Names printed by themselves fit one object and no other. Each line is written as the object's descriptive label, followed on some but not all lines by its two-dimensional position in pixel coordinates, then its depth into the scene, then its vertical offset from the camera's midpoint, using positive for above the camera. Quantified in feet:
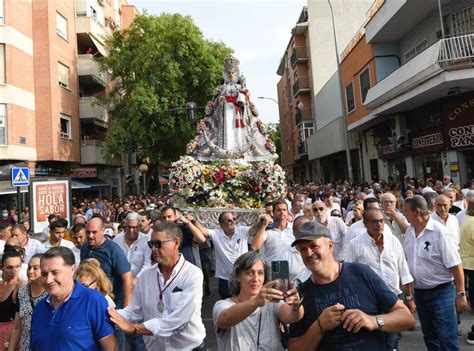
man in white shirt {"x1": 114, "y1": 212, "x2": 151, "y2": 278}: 19.16 -1.70
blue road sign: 33.42 +3.22
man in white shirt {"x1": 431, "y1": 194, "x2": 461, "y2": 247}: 19.40 -1.37
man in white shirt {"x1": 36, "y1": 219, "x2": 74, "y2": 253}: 19.29 -0.97
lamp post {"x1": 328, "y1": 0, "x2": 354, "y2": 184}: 69.97 +10.96
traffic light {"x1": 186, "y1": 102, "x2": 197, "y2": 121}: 62.75 +14.42
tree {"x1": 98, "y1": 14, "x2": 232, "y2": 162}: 84.17 +27.18
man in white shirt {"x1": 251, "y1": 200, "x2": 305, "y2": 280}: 16.08 -1.73
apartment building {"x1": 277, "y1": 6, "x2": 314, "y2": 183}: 127.95 +33.11
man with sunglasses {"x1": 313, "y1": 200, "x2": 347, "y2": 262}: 20.25 -1.59
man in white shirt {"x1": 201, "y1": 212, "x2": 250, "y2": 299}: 19.51 -2.03
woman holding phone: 9.22 -2.57
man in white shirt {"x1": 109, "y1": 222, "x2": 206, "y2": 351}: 10.35 -2.41
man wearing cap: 7.60 -2.11
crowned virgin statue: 35.22 +6.24
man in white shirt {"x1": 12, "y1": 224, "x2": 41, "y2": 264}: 20.07 -1.26
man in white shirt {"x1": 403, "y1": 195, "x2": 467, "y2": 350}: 13.87 -3.07
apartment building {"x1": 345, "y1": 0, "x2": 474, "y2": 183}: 47.43 +13.06
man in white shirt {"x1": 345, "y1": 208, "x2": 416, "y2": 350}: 14.28 -2.17
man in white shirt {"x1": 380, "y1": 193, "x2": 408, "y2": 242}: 18.92 -0.96
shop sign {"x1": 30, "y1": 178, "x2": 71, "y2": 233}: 31.14 +1.14
